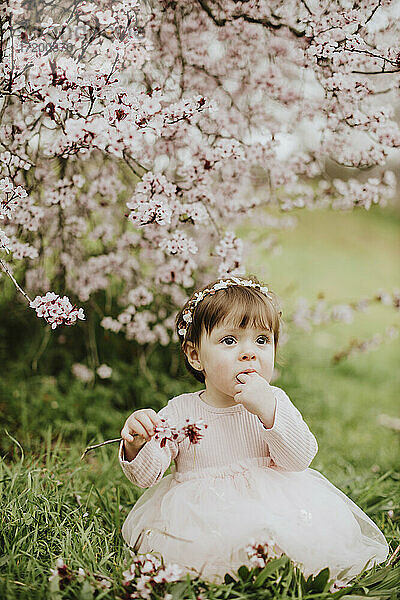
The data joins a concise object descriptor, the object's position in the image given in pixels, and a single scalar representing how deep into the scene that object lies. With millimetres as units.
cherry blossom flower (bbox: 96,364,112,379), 3440
